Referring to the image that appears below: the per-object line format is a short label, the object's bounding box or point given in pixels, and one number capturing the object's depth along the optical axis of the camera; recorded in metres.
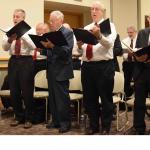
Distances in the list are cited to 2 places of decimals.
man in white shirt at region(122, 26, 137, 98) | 6.14
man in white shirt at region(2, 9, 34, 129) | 4.47
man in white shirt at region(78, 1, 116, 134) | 3.69
